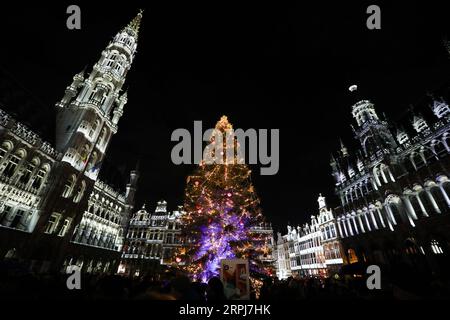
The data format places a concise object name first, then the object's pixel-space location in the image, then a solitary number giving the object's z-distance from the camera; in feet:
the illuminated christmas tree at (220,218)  43.14
